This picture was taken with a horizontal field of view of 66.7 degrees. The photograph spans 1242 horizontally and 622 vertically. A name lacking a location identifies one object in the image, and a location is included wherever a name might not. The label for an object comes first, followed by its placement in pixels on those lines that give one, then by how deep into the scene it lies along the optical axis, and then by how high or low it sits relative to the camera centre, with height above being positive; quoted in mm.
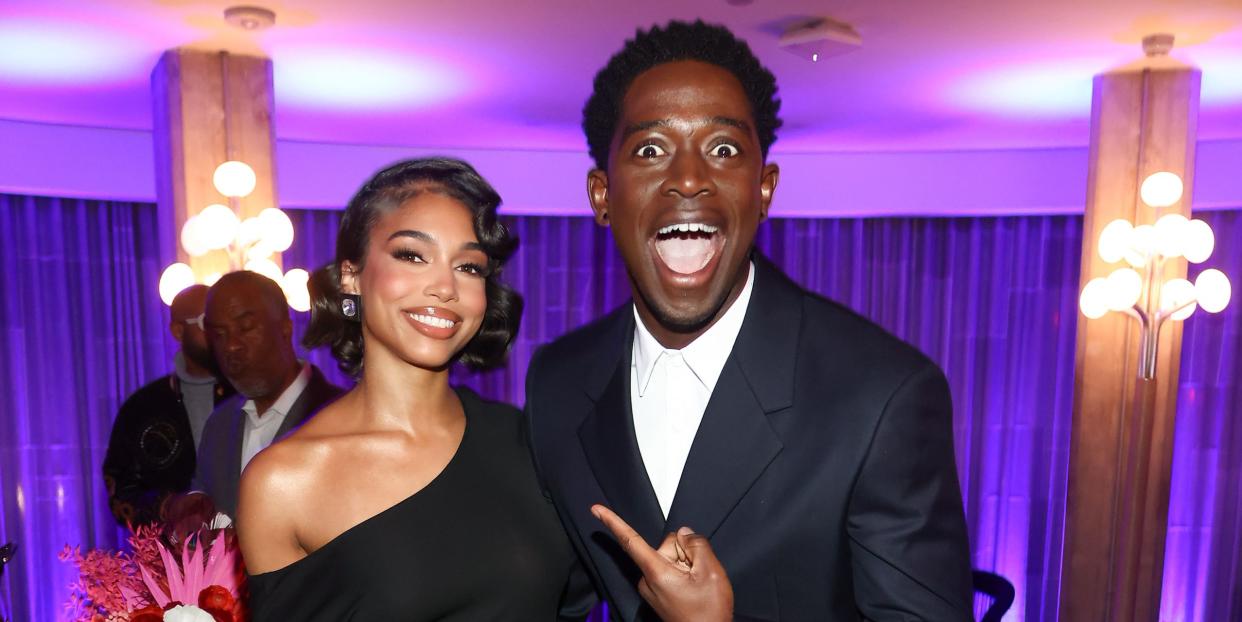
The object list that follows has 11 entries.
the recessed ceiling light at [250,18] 3877 +912
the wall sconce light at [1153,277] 4309 -136
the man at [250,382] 2854 -456
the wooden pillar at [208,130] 4355 +494
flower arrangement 1540 -582
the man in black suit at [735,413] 1336 -264
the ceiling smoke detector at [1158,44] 4281 +935
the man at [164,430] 3277 -693
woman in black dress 1615 -417
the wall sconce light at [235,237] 4105 -1
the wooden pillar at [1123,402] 4691 -776
